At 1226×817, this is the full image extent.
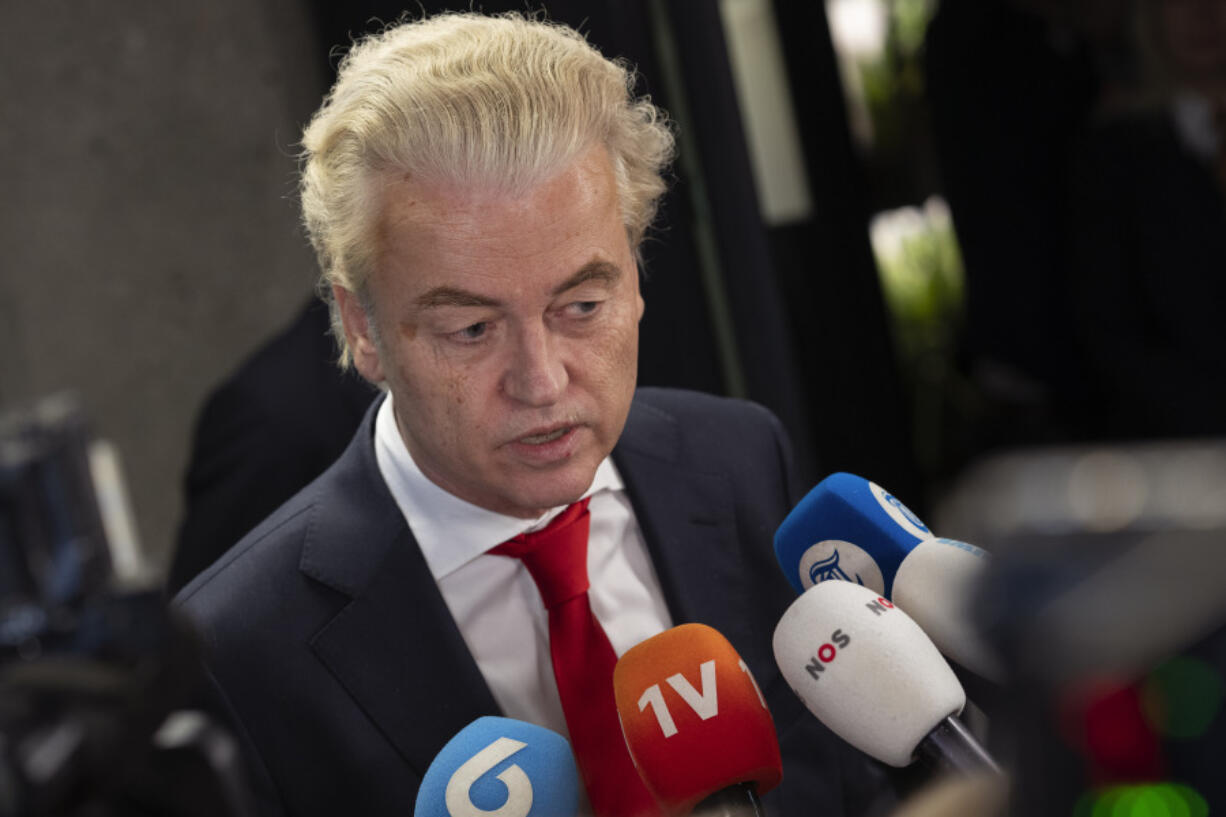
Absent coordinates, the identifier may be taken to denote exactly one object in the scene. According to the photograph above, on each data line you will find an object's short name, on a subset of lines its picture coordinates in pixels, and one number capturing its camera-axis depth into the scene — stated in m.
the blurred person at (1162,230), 3.19
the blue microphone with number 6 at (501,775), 2.01
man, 2.12
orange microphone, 2.01
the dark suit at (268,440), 2.29
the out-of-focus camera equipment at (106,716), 1.83
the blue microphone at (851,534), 2.10
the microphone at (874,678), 1.97
